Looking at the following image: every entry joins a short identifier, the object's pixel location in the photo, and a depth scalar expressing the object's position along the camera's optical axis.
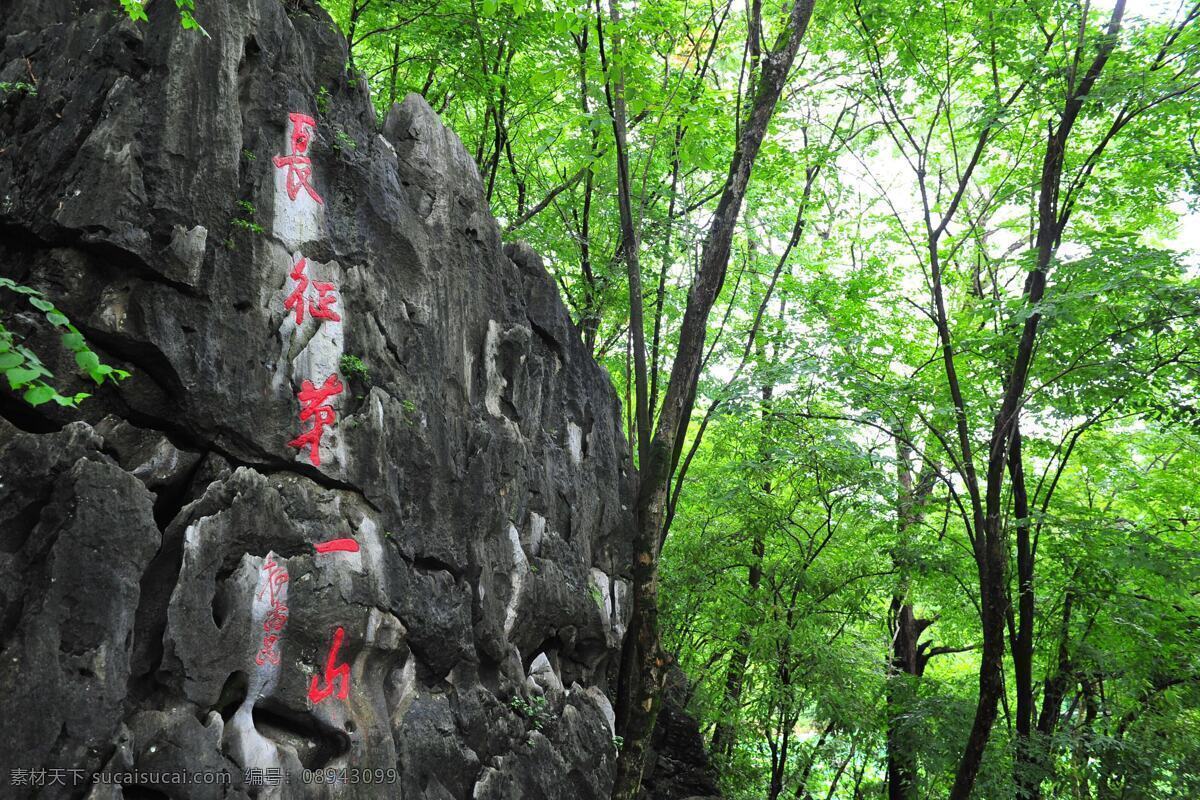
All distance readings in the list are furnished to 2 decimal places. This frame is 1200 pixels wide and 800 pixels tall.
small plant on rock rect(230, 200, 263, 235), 4.94
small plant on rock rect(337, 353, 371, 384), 5.38
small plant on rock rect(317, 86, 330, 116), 5.79
